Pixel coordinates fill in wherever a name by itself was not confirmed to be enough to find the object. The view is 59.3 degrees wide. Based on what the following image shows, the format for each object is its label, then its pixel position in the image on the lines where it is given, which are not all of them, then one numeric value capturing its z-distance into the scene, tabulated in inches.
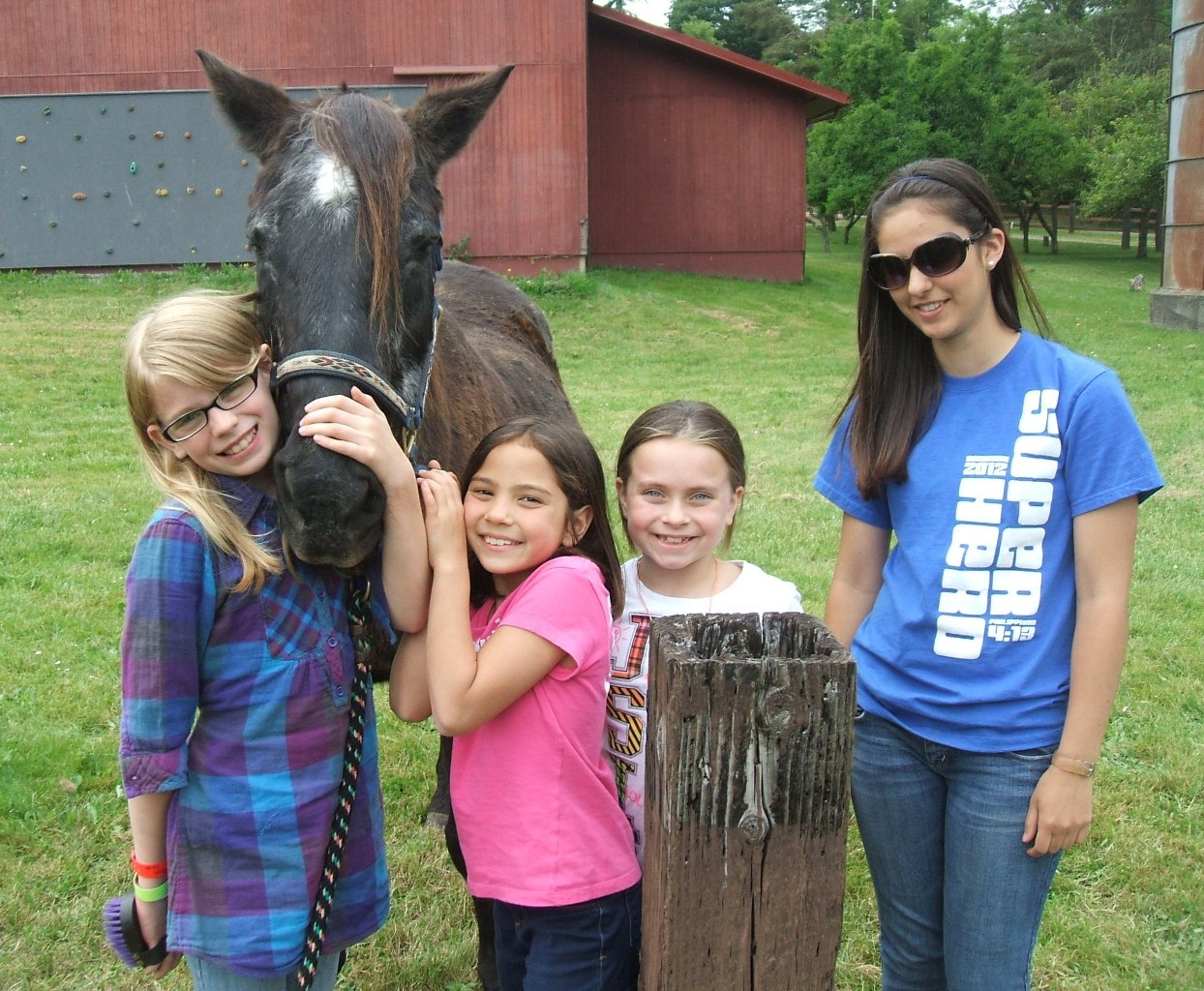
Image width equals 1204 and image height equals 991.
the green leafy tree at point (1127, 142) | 1284.4
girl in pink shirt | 70.4
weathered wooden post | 52.4
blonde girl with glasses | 71.9
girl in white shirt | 79.0
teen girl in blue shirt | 76.9
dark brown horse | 74.4
